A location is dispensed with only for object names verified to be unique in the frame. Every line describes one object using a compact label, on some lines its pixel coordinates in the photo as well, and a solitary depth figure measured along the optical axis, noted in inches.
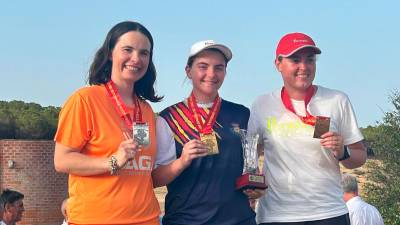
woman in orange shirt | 135.7
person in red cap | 163.6
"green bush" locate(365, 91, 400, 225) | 568.4
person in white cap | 154.1
